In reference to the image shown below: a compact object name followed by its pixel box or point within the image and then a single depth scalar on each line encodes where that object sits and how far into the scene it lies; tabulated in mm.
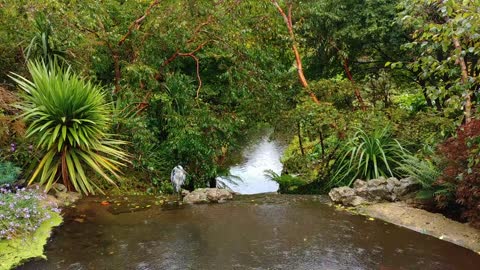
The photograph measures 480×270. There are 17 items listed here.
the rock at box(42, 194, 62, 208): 5477
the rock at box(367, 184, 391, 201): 5883
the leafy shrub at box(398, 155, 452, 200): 5191
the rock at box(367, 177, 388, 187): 5969
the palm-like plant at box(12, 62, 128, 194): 6207
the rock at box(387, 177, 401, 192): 5902
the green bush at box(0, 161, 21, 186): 5412
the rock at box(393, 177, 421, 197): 5875
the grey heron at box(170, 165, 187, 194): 7043
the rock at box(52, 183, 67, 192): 6195
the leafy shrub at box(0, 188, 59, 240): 4273
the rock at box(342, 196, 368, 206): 5883
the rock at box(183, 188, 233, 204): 6266
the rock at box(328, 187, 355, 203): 6000
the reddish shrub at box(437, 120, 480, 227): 4555
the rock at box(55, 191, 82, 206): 6006
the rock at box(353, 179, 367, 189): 6087
